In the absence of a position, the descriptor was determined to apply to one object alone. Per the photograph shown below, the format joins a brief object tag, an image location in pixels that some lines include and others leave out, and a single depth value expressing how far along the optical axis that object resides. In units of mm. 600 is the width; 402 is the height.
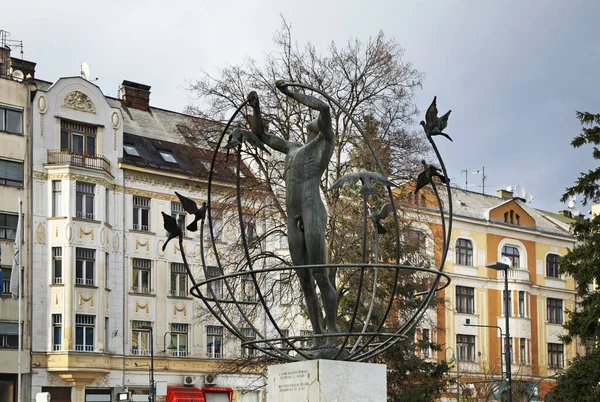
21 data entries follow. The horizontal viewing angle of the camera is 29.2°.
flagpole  42969
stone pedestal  10859
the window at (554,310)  69812
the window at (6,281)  45312
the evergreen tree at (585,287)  35875
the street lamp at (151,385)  42594
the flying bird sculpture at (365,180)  10969
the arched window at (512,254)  67375
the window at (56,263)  46766
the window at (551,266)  70062
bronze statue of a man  11578
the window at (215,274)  48016
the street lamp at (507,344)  32641
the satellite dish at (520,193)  72750
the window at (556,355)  68919
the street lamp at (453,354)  58662
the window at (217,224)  34534
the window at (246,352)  34112
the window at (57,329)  46094
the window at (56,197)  47156
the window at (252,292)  37162
